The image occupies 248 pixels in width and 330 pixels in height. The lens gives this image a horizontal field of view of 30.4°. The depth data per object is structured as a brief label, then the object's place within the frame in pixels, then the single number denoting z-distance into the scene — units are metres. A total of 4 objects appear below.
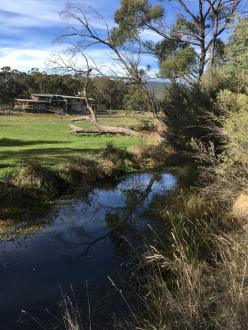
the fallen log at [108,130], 30.79
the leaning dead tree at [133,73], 31.05
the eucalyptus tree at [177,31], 29.22
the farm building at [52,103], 87.12
